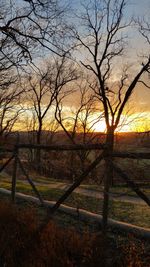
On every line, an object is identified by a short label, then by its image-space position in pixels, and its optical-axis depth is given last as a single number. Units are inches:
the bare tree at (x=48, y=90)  802.8
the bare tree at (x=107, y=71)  542.8
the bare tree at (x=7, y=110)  867.6
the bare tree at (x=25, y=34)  266.4
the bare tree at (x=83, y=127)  834.1
